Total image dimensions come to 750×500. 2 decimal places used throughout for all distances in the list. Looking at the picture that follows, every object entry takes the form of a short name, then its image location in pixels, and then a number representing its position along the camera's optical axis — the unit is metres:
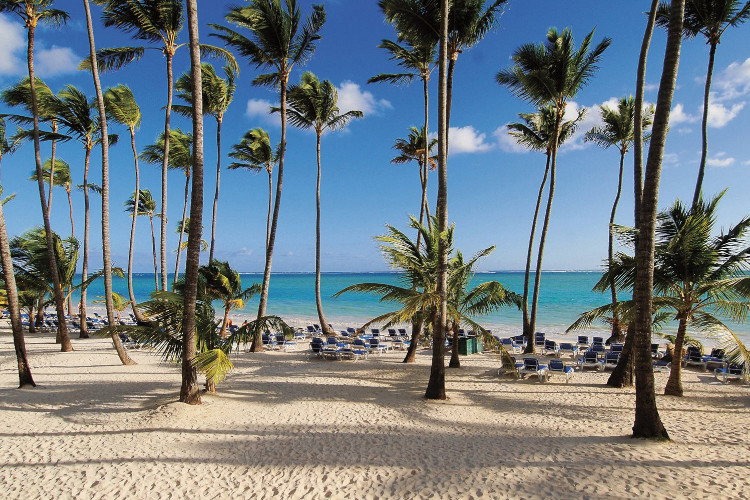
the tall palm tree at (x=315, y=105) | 16.98
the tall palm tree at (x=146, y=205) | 32.31
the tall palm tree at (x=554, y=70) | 12.70
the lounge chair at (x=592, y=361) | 11.86
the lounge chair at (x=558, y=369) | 10.41
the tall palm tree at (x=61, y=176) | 25.03
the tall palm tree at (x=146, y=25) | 11.02
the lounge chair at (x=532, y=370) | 10.37
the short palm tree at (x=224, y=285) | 12.80
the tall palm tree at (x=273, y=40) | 12.93
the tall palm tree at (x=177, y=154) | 20.53
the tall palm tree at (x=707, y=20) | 11.77
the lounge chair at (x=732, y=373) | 10.09
